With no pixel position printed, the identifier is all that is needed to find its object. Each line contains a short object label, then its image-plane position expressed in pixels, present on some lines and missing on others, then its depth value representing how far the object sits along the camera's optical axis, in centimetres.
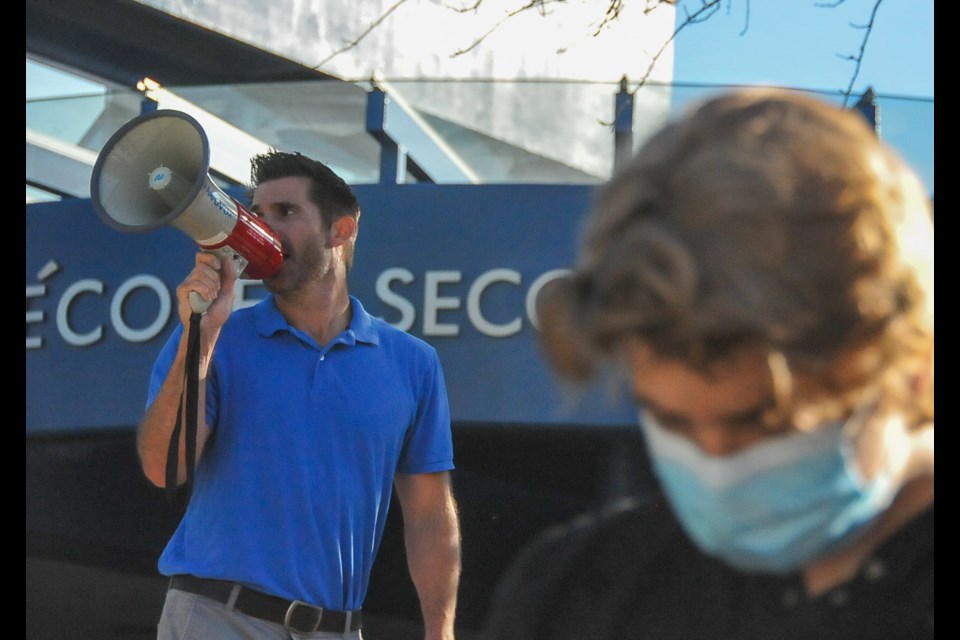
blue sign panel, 1343
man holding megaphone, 632
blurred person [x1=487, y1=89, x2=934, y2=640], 215
